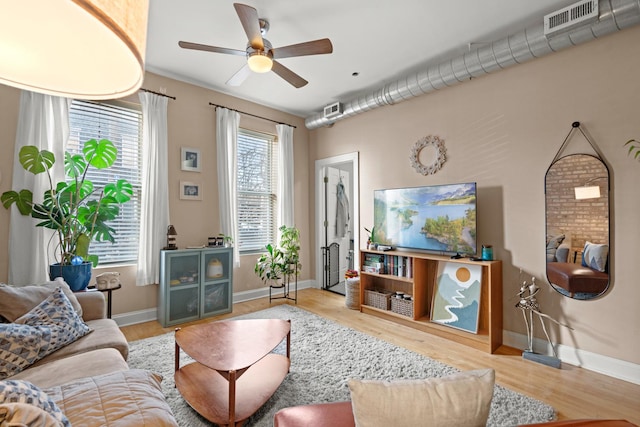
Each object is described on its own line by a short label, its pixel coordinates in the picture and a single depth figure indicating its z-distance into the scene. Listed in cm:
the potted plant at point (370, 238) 417
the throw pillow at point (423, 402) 79
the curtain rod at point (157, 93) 363
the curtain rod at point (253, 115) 428
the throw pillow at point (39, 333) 162
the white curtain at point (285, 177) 495
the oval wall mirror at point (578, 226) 254
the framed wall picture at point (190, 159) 399
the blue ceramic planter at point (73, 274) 269
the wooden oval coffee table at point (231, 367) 177
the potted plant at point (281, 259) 450
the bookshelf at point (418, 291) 298
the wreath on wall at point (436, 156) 363
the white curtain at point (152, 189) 358
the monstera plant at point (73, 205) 270
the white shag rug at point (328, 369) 195
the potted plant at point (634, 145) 239
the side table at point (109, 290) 290
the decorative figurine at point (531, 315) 268
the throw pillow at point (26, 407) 77
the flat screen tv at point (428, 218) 320
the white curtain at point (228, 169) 423
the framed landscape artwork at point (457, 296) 311
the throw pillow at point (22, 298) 191
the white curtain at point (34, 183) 287
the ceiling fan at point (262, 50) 233
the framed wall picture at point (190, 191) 398
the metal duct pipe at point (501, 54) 235
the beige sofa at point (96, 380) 121
